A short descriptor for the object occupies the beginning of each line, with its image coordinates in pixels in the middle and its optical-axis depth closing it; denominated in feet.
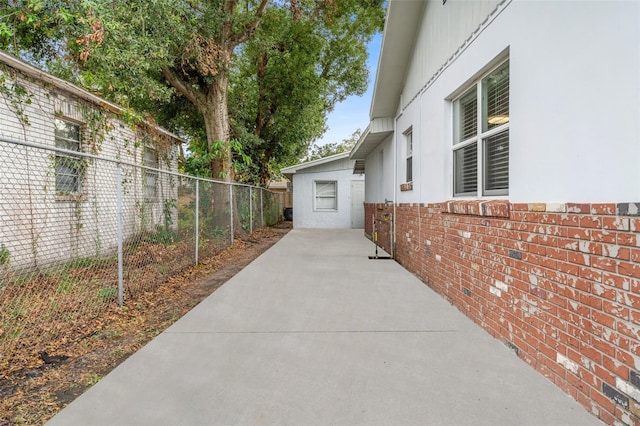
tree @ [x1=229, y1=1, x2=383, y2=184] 42.27
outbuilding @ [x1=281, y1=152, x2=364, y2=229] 52.29
